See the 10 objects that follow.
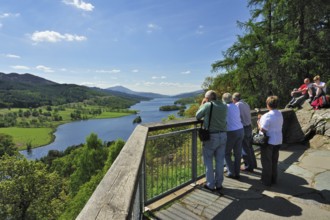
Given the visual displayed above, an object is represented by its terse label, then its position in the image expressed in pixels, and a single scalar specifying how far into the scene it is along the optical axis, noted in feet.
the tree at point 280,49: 41.50
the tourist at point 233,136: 15.55
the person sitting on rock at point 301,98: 31.71
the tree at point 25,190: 76.74
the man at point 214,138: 13.43
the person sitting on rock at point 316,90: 28.94
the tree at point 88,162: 106.11
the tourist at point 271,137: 14.76
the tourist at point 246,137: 17.53
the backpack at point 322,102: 28.17
